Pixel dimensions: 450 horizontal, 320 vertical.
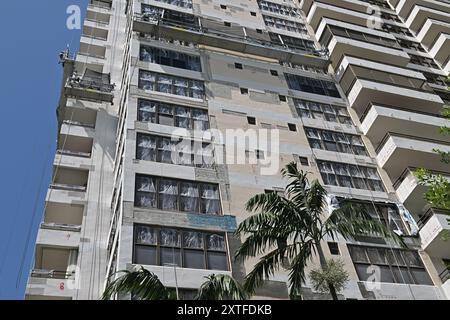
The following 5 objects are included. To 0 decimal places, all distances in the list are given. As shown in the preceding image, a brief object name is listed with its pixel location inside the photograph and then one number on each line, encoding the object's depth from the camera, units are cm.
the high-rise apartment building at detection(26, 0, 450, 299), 1970
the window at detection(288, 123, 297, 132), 2670
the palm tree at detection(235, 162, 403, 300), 1366
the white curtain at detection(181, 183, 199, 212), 2019
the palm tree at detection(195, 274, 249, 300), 1206
